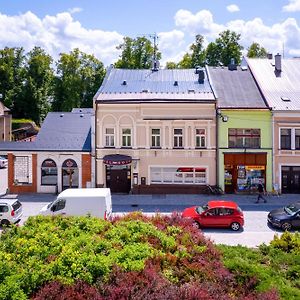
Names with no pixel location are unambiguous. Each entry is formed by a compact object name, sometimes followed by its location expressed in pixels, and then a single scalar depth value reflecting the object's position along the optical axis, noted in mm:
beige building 23121
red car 16451
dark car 16510
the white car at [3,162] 35885
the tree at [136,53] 42977
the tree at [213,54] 42848
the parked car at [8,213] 16874
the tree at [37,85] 48285
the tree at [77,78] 46289
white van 15923
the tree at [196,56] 43165
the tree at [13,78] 48191
